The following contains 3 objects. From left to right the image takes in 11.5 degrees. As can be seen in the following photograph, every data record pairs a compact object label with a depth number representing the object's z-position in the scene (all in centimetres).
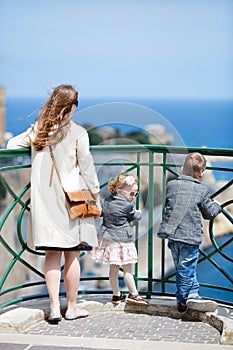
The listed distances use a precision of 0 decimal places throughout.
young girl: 789
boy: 781
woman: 755
